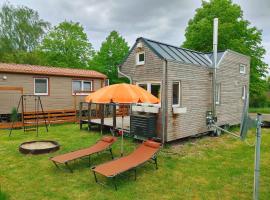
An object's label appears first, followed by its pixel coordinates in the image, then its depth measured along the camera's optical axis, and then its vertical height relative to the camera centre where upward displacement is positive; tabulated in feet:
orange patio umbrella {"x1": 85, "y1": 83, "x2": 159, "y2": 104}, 20.54 +0.39
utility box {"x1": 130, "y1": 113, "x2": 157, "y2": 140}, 30.01 -3.62
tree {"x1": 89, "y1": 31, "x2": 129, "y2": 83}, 100.68 +19.78
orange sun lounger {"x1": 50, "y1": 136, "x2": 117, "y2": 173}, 20.42 -5.40
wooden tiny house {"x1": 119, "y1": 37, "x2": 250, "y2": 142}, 29.50 +2.67
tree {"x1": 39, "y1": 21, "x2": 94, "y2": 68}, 102.73 +24.81
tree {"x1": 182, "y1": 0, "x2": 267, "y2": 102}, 78.23 +23.71
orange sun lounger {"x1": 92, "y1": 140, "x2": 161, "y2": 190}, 17.43 -5.57
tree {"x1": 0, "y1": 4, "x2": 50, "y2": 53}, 103.50 +33.32
